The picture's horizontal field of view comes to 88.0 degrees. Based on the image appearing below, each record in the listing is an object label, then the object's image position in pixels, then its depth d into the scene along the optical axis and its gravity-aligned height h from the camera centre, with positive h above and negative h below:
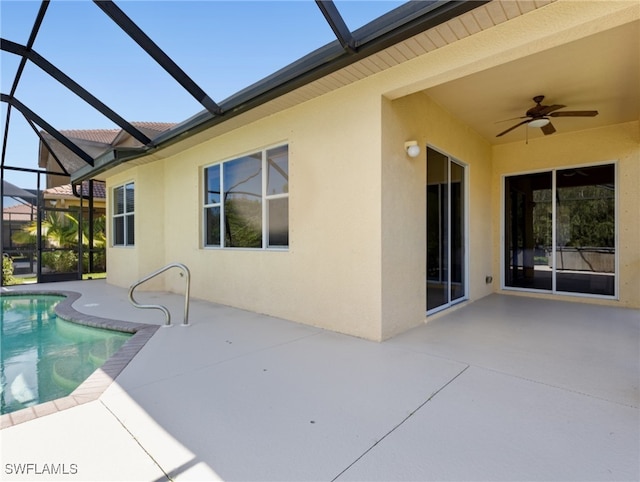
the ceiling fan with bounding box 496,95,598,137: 4.77 +1.82
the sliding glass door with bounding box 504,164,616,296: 6.18 +0.12
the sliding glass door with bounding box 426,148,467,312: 5.34 +0.12
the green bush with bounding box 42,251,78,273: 10.59 -0.61
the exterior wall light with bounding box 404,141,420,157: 4.21 +1.16
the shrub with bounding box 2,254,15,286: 9.63 -0.84
